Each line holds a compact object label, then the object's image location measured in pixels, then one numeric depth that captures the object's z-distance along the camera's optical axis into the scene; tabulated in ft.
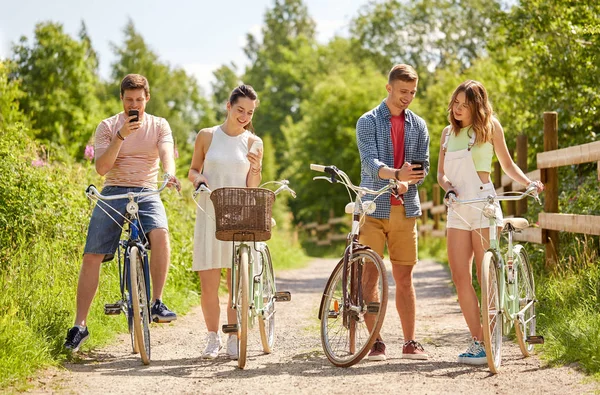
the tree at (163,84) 175.73
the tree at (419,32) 166.61
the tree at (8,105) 80.27
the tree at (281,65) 177.58
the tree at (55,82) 122.42
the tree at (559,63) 42.23
